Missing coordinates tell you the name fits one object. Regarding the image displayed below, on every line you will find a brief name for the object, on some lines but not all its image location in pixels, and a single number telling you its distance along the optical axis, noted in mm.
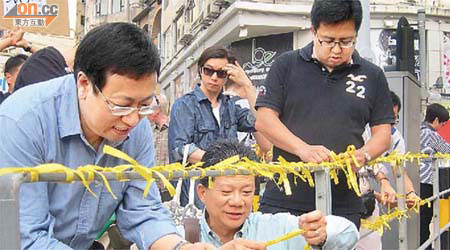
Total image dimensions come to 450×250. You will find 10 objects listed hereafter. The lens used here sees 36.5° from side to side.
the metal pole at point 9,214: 1317
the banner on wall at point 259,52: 16328
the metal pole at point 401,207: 4695
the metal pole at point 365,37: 6188
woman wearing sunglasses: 4336
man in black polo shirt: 3500
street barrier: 1335
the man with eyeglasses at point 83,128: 2109
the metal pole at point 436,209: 5776
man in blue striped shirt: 6883
